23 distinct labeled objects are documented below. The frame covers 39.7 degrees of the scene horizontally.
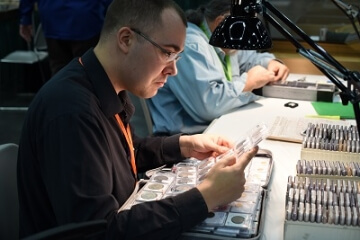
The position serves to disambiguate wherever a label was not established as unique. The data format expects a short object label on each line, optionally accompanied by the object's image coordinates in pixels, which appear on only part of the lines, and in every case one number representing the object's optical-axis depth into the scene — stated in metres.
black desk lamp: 0.98
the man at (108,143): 1.09
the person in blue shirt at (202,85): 2.15
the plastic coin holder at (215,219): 1.13
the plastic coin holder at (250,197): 1.25
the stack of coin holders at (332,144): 1.54
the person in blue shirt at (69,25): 3.26
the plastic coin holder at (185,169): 1.45
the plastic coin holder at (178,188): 1.29
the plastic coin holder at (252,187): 1.32
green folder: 2.15
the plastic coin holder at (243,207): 1.19
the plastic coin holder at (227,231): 1.10
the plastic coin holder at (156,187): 1.30
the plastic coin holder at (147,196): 1.24
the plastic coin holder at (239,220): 1.11
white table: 1.25
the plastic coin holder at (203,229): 1.12
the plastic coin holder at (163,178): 1.37
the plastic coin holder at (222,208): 1.19
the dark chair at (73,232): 0.82
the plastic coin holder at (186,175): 1.40
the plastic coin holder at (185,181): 1.34
